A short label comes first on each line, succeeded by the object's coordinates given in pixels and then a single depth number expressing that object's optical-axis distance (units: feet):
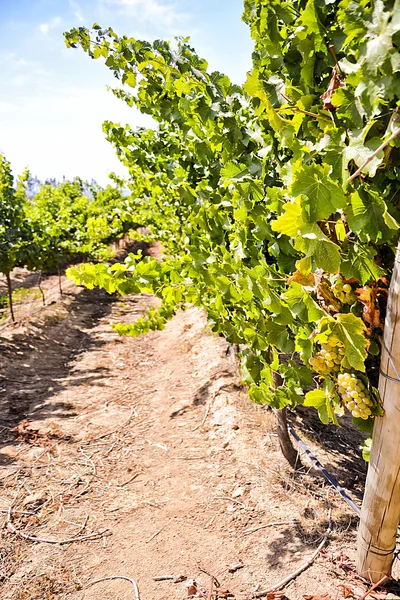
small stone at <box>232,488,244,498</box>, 10.55
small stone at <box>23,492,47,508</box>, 11.07
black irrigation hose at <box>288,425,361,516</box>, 8.78
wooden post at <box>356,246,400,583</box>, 5.24
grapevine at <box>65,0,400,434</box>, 4.06
